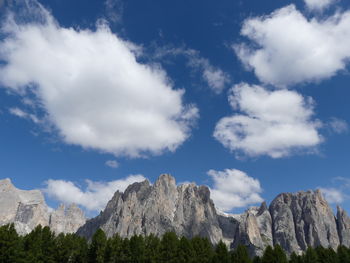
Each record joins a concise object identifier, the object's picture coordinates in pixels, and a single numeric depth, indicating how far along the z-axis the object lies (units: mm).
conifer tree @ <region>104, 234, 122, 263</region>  84688
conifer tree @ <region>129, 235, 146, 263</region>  86375
